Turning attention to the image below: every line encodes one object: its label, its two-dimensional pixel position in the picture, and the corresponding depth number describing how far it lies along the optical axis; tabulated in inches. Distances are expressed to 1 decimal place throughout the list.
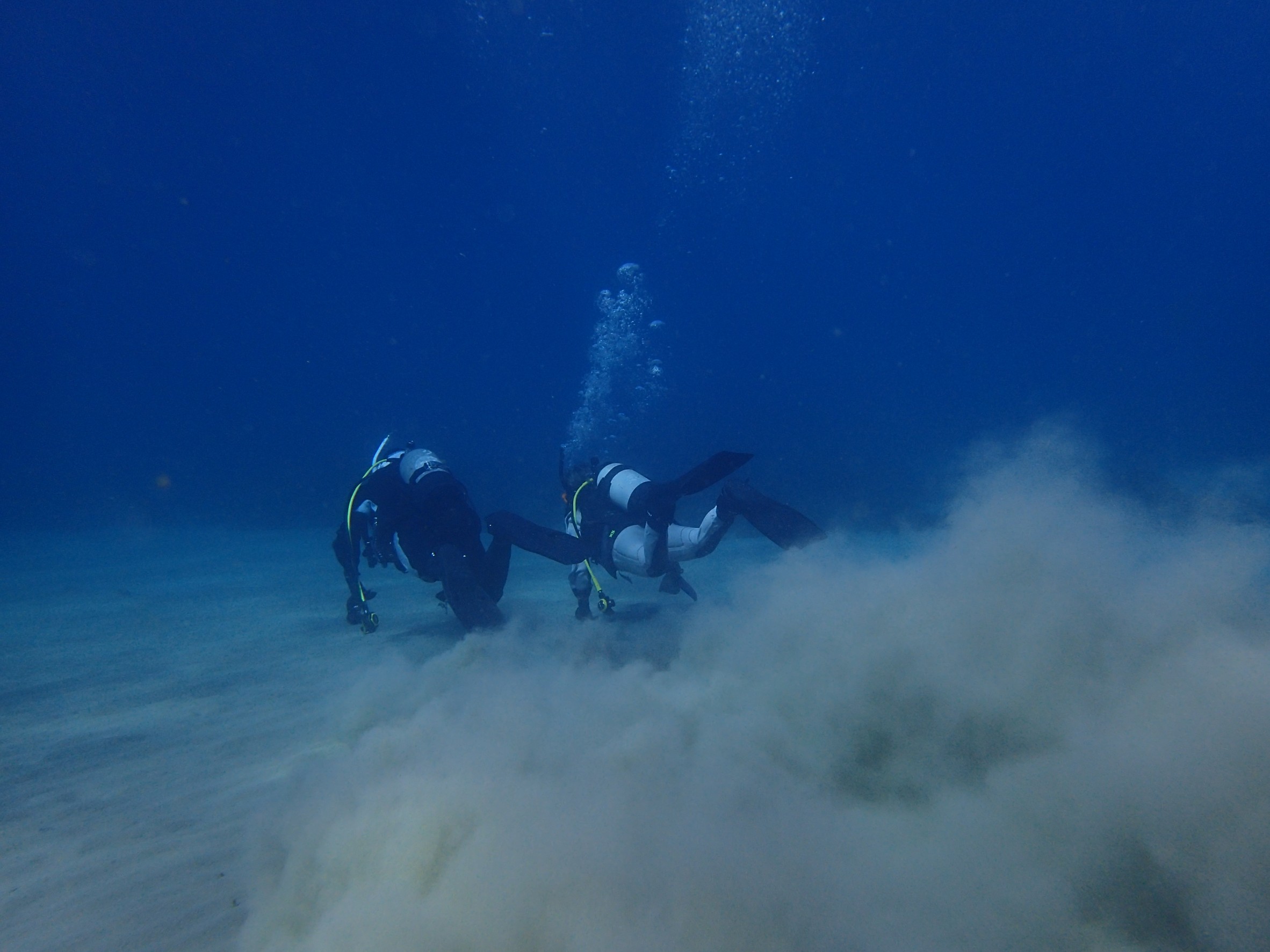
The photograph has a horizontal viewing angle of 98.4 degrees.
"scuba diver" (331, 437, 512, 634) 218.2
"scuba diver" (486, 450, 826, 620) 213.8
